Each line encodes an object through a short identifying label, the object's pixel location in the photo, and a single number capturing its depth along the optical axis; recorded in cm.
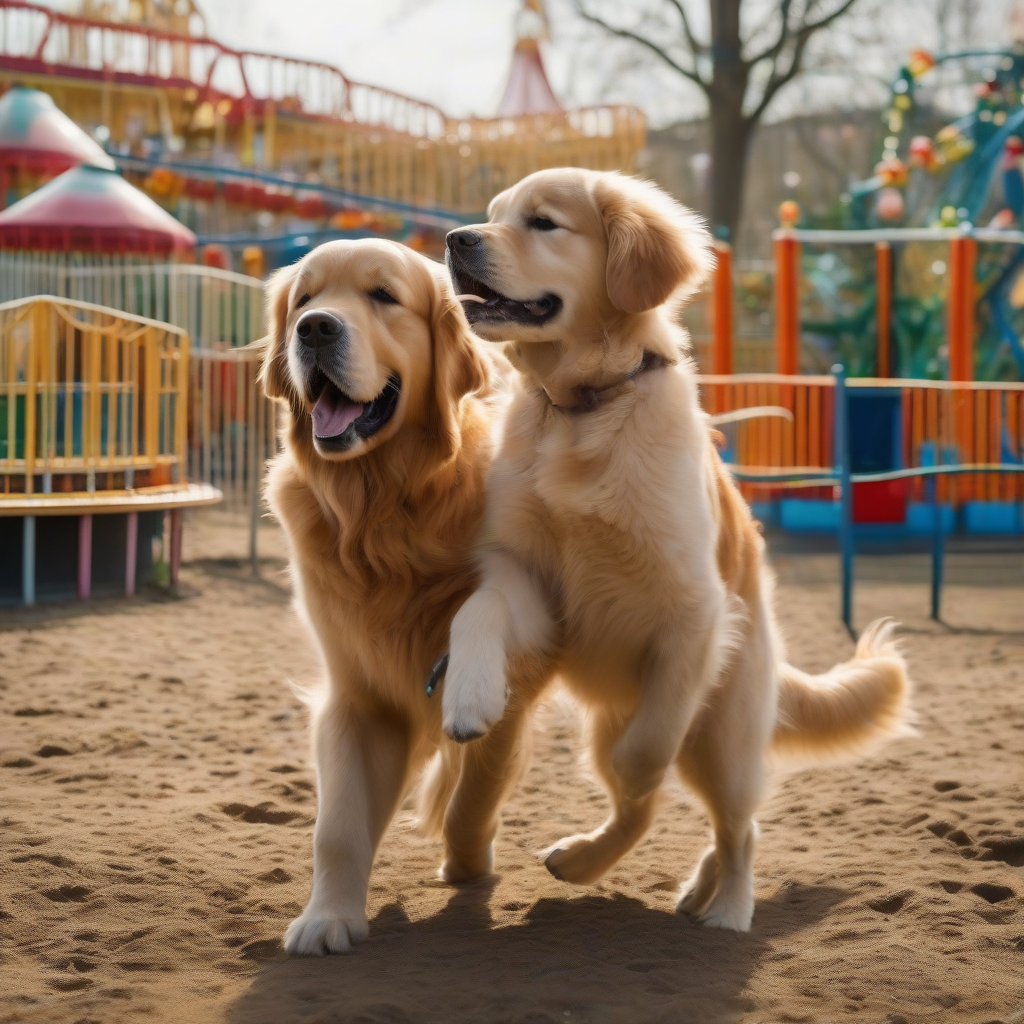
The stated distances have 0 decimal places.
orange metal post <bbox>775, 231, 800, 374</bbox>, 1166
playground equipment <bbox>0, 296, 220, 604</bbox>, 724
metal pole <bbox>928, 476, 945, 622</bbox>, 756
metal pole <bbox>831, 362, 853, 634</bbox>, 723
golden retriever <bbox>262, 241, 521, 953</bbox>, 279
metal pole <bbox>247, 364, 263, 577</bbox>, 904
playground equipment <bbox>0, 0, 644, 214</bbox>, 1741
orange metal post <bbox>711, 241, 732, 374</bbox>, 1207
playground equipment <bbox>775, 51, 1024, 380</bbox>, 1161
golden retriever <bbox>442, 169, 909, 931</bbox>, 271
